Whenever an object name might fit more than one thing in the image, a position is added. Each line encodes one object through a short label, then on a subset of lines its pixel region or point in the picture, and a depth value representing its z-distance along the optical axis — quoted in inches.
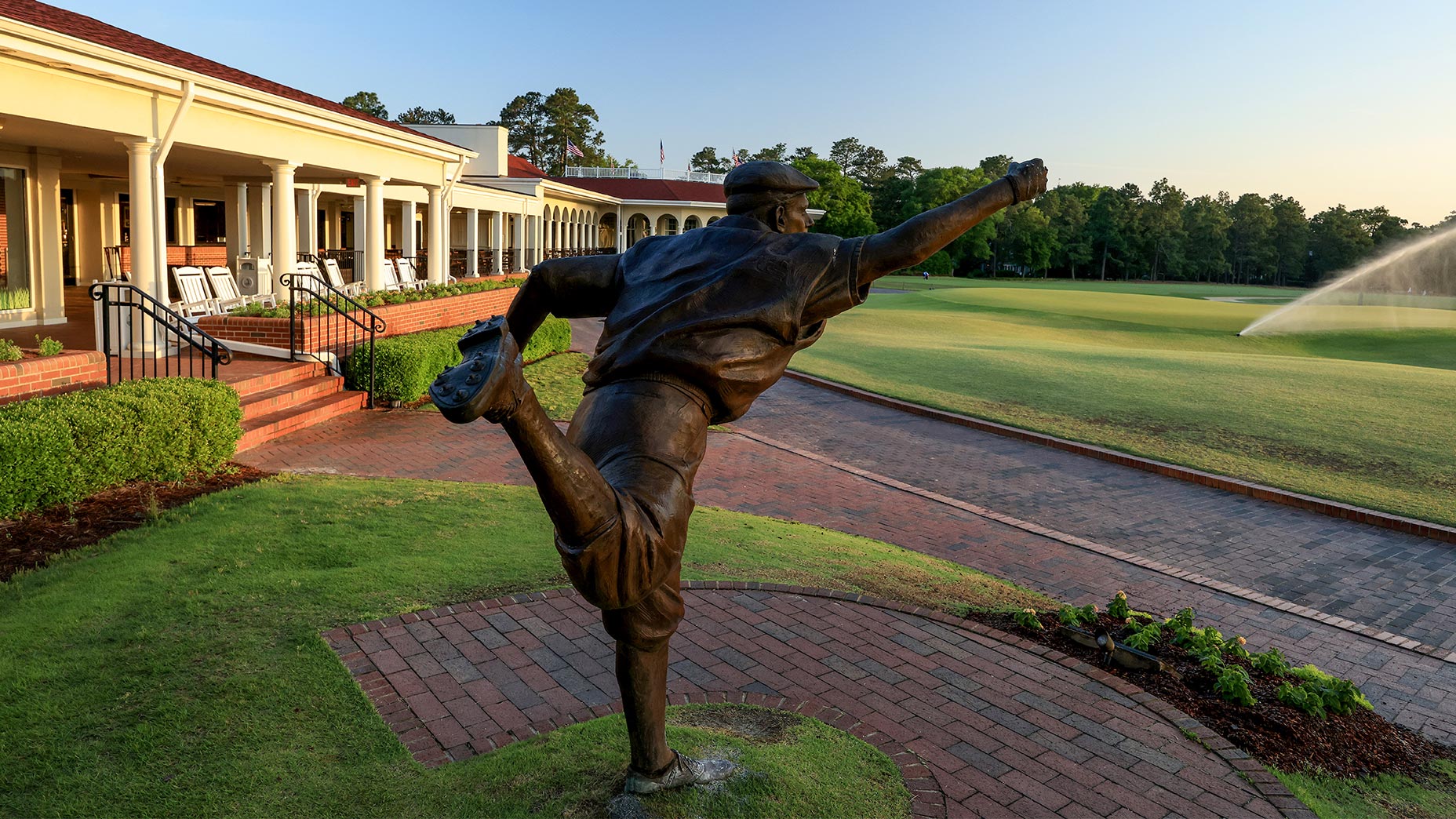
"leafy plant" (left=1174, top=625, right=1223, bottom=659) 221.3
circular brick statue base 157.6
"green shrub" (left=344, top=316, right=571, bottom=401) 490.9
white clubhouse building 428.1
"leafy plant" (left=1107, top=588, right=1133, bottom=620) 235.0
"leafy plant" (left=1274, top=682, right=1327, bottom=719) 195.9
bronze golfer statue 104.8
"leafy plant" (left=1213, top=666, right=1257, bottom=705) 197.9
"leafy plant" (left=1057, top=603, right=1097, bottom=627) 229.8
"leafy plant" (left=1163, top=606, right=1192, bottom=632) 230.3
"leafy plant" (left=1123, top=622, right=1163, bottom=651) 219.9
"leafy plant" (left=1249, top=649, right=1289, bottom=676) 214.5
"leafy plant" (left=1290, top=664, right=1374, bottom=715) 198.8
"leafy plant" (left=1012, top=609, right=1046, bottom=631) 232.2
